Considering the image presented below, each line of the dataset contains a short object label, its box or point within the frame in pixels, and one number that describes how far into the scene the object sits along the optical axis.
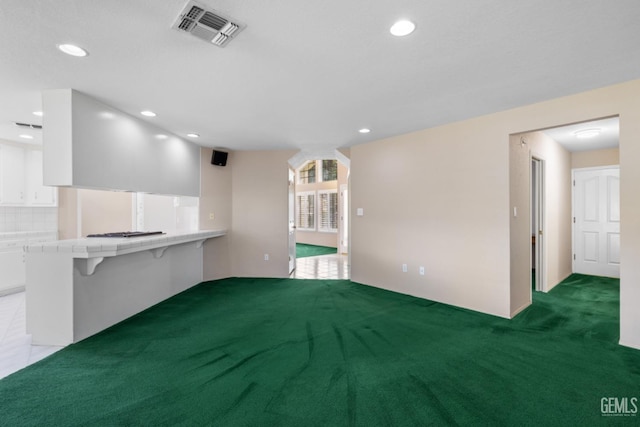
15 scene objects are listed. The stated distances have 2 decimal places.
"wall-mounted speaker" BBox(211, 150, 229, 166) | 5.44
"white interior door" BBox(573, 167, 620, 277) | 5.44
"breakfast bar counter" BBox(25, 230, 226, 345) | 2.90
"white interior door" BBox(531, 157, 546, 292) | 4.69
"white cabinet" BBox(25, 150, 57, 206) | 5.02
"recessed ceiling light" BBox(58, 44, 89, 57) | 2.16
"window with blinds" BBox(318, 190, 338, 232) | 10.38
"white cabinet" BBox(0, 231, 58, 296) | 4.46
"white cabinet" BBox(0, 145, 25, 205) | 4.73
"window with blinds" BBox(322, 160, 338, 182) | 10.55
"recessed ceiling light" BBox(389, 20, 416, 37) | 1.90
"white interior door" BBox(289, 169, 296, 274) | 5.99
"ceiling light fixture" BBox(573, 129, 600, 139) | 4.29
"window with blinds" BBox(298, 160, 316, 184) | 11.20
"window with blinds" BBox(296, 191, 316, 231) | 11.12
